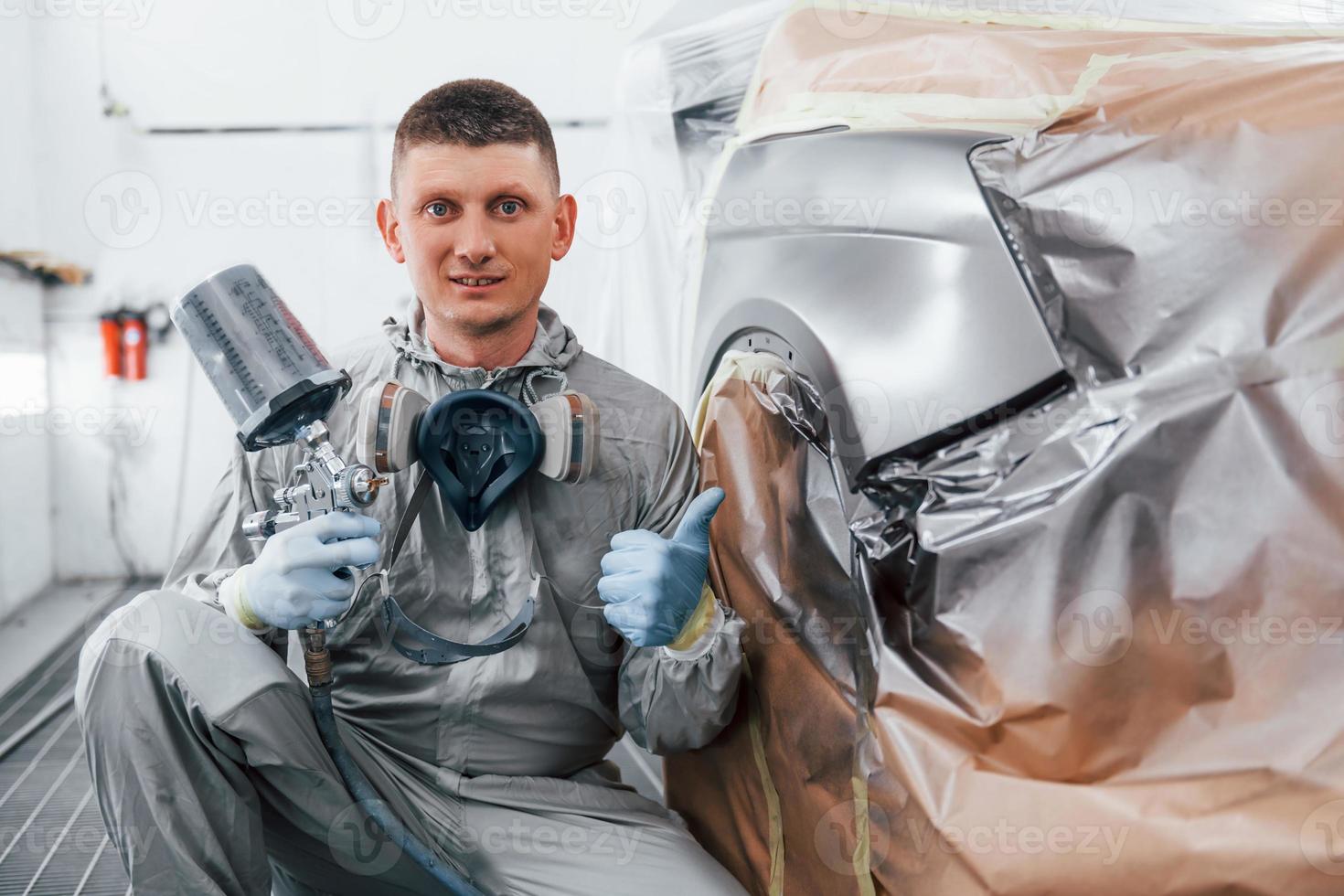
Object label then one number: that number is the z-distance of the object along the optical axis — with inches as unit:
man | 45.3
